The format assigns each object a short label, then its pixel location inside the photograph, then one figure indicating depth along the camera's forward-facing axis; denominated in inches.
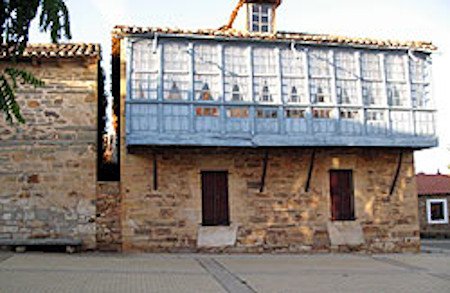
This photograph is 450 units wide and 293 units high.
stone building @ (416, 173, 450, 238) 1114.1
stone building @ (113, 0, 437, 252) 528.1
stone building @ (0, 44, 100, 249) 516.4
